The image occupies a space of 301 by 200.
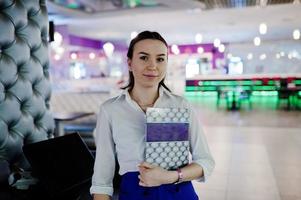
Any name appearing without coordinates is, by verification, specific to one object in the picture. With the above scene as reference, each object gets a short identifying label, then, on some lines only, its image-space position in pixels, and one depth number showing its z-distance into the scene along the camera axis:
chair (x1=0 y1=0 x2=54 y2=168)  1.73
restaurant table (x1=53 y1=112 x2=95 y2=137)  2.94
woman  1.16
